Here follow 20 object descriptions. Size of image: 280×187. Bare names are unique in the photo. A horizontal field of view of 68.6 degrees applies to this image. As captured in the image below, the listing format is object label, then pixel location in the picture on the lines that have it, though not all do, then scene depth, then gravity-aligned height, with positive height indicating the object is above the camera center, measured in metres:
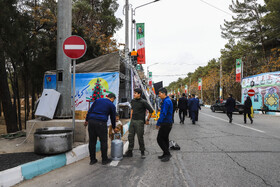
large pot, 4.51 -1.08
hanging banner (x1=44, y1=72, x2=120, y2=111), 8.62 +0.33
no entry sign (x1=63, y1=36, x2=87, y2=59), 5.34 +1.24
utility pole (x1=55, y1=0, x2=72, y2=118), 6.50 +0.98
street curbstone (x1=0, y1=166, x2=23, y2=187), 3.40 -1.41
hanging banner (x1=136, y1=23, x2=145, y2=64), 17.48 +4.62
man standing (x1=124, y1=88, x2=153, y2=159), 5.26 -0.62
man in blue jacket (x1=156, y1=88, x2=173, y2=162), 5.01 -0.76
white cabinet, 6.15 -0.28
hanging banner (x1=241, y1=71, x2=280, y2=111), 20.99 +0.51
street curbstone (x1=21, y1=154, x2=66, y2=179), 3.83 -1.44
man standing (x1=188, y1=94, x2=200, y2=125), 12.17 -0.77
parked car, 21.05 -1.47
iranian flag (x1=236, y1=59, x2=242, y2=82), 26.80 +3.22
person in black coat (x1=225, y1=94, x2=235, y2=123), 12.75 -0.71
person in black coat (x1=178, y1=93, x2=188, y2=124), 12.71 -0.69
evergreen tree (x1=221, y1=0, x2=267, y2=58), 30.05 +10.92
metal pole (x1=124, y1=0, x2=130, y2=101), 11.45 +1.86
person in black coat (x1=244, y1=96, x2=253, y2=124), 12.63 -0.76
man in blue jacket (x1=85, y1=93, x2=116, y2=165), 4.59 -0.66
